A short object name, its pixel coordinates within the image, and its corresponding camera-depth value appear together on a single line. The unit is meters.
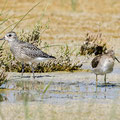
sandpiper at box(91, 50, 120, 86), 18.25
